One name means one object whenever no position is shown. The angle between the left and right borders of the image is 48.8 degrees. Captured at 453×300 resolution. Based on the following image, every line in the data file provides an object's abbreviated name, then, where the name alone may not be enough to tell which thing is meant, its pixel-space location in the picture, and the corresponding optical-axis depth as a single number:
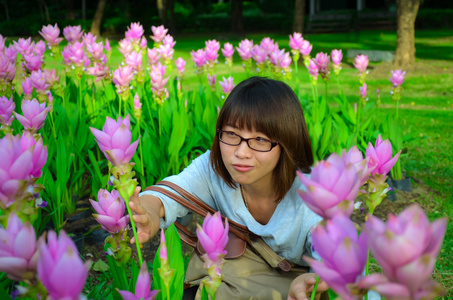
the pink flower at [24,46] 3.66
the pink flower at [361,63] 3.93
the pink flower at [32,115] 1.90
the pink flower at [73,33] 4.31
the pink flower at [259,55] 4.17
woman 1.96
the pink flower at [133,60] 3.63
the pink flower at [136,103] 2.93
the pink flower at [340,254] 0.75
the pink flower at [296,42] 4.11
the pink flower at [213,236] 1.10
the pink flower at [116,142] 1.22
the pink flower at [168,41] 4.41
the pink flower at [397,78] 3.71
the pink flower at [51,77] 3.65
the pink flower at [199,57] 4.29
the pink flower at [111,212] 1.25
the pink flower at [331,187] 0.86
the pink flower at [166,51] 4.36
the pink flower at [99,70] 3.78
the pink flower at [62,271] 0.72
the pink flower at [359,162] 1.14
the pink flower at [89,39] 4.17
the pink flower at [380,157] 1.31
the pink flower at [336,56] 4.03
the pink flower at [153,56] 4.14
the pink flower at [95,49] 3.97
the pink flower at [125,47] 4.09
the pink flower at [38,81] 3.10
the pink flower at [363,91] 3.97
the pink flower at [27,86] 3.01
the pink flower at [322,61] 3.73
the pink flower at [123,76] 3.05
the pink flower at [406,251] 0.68
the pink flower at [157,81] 3.35
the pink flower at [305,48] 4.12
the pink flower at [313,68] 3.83
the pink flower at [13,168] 0.97
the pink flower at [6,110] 2.18
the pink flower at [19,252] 0.81
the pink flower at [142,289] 1.04
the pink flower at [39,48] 3.62
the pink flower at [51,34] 3.98
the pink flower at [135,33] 4.38
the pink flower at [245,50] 4.32
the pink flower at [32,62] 3.52
